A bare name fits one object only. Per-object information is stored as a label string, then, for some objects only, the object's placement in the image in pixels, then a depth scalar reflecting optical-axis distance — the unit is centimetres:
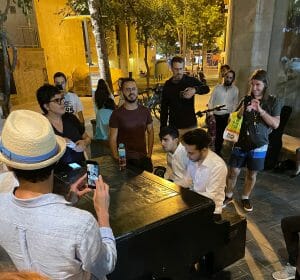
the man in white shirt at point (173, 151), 316
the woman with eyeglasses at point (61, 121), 308
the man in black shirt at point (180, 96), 417
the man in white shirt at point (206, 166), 283
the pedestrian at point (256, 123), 353
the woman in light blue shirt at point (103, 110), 473
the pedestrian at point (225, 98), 544
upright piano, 191
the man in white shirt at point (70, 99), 492
